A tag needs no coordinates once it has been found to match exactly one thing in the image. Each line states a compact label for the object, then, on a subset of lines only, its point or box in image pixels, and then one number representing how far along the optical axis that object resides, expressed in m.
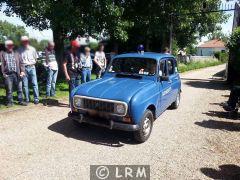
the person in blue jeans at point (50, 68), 6.02
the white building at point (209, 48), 60.63
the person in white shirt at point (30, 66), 5.36
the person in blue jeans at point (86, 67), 6.10
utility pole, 12.21
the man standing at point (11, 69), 5.22
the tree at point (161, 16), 11.33
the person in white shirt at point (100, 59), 6.73
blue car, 3.70
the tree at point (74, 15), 7.31
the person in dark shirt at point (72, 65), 5.34
